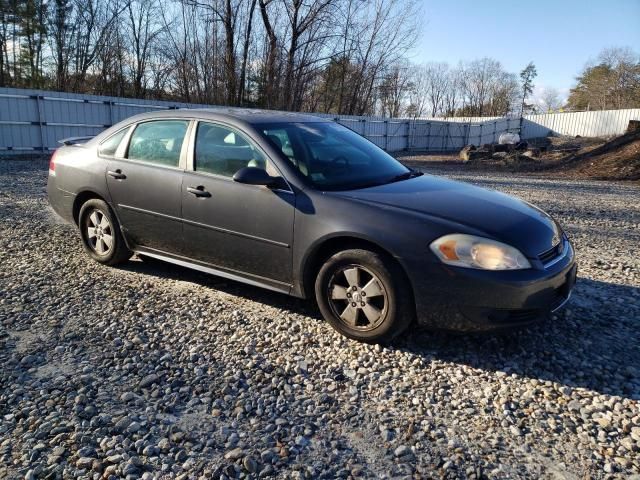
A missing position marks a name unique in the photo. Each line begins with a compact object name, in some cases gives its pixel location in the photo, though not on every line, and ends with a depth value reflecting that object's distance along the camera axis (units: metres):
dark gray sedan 3.10
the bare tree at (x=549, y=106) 74.52
